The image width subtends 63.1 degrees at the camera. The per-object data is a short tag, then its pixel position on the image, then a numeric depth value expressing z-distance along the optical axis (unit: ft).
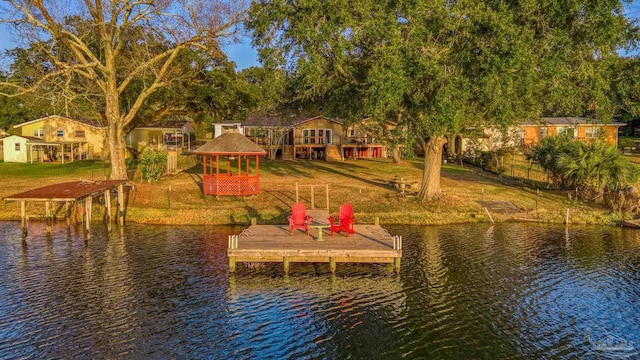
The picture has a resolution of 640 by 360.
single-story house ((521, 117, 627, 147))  230.27
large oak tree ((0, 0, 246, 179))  122.52
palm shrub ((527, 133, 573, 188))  137.90
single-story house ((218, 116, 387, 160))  208.03
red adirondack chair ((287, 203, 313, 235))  85.35
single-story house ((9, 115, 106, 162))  216.33
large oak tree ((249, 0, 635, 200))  100.07
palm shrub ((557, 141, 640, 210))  123.34
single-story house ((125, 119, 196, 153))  233.02
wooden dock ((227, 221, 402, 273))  74.23
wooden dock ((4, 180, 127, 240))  91.09
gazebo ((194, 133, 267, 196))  125.59
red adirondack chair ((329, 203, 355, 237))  84.69
